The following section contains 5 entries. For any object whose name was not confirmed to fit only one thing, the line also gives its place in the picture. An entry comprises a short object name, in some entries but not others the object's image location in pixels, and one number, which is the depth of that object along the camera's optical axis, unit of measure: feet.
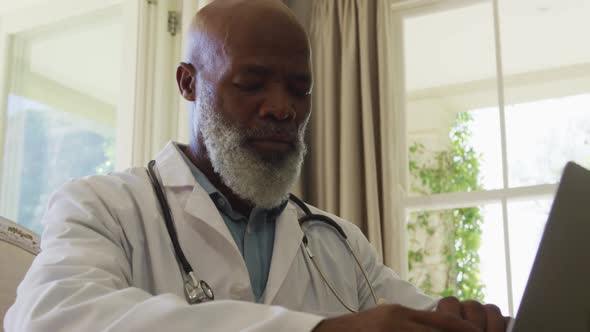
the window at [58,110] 10.74
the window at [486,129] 8.52
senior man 3.77
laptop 2.27
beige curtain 8.51
